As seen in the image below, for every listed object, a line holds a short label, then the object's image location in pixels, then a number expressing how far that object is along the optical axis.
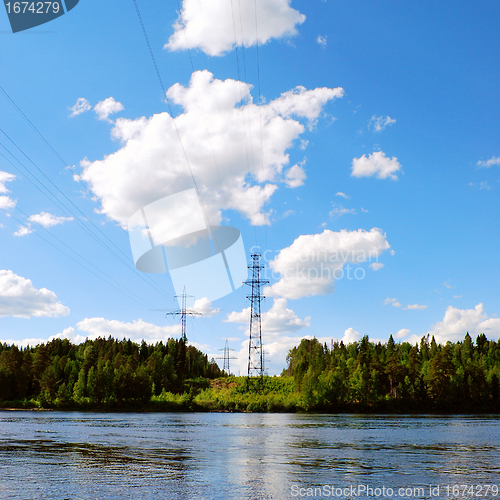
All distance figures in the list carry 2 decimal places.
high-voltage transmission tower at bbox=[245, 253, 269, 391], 127.36
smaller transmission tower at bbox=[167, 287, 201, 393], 172.38
